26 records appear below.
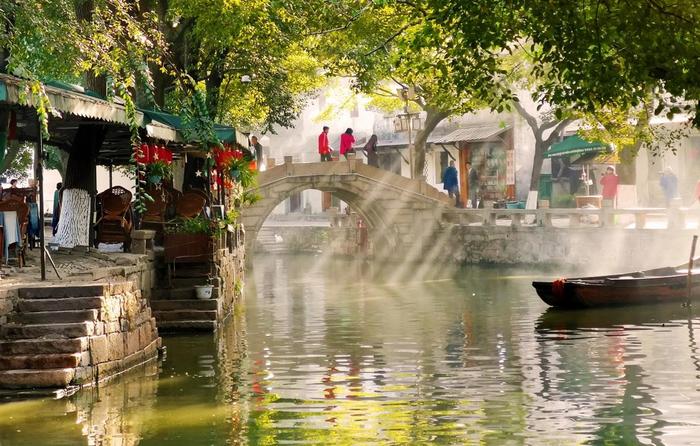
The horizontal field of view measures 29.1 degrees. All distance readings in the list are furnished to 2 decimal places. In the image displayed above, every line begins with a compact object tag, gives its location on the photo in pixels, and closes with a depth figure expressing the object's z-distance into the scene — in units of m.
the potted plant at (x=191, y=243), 20.64
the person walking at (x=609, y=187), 34.81
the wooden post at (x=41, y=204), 15.36
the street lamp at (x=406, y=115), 38.12
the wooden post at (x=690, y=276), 24.38
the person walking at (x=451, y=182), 41.91
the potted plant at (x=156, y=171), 21.30
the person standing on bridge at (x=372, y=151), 42.38
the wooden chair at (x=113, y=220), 20.36
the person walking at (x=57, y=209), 22.47
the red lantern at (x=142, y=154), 19.61
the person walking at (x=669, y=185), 35.81
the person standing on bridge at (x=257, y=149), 34.88
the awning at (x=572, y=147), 41.44
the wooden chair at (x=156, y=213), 21.83
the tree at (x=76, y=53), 13.50
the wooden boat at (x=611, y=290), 23.91
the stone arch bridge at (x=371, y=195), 38.56
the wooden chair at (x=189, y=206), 22.19
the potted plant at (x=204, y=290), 20.55
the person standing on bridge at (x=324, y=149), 39.25
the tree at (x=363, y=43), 26.06
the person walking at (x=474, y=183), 42.75
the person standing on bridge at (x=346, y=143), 39.84
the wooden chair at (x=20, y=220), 17.20
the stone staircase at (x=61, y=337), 13.75
